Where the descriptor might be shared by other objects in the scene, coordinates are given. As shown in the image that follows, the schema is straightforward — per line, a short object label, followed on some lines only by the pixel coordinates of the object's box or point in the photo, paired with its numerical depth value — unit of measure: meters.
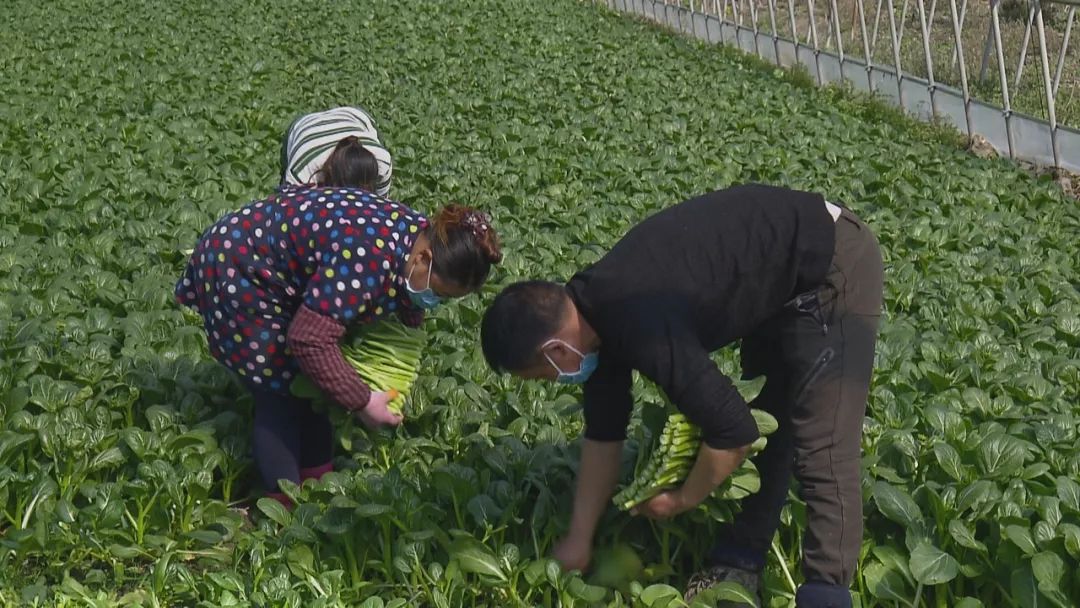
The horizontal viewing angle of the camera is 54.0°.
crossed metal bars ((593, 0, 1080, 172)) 9.61
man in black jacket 2.37
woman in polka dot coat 3.11
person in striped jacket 3.81
